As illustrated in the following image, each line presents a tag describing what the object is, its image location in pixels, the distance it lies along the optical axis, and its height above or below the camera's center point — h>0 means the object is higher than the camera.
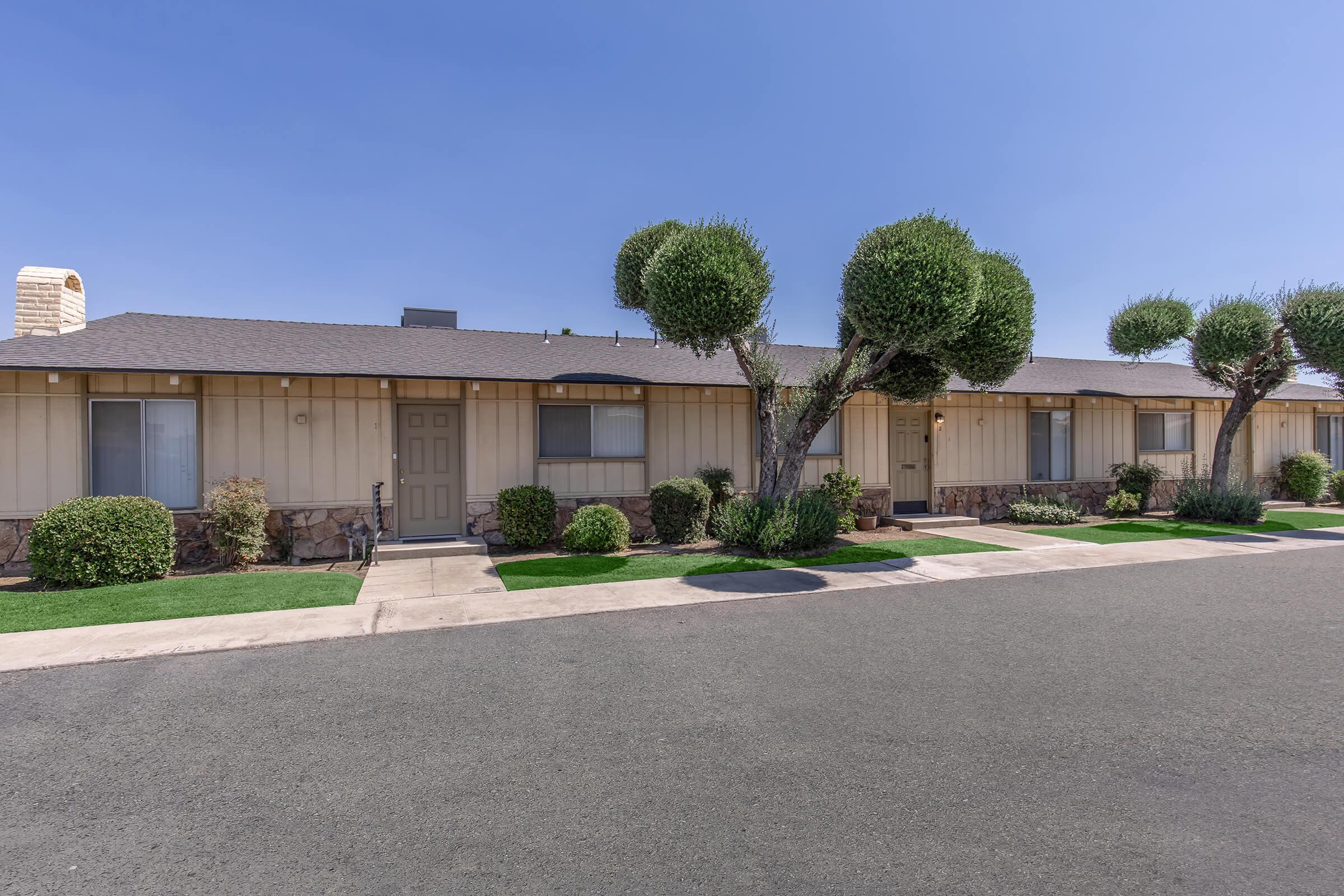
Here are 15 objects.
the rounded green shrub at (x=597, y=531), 10.62 -1.31
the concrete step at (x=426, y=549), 10.11 -1.53
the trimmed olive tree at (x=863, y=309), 9.06 +2.07
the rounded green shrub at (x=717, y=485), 12.29 -0.66
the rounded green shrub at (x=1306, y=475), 17.97 -0.88
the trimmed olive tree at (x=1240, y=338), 13.85 +2.44
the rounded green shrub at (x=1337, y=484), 18.39 -1.16
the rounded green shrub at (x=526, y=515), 10.88 -1.06
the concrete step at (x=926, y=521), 13.63 -1.57
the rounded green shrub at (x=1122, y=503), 15.45 -1.38
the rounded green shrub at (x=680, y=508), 11.30 -1.02
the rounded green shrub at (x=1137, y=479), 15.91 -0.82
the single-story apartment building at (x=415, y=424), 9.46 +0.51
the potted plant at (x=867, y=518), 13.65 -1.47
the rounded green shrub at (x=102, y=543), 8.06 -1.10
